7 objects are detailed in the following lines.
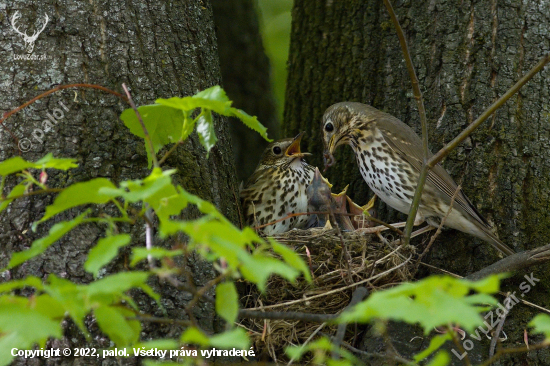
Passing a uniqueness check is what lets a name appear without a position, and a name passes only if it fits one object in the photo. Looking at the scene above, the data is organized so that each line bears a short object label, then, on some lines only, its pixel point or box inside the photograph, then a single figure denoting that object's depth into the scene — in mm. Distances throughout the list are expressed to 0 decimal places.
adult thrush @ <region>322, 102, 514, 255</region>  9578
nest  7883
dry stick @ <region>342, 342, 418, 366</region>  4238
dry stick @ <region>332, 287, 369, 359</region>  4643
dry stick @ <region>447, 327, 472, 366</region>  3734
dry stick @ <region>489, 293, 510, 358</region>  7379
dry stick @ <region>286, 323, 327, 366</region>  7211
